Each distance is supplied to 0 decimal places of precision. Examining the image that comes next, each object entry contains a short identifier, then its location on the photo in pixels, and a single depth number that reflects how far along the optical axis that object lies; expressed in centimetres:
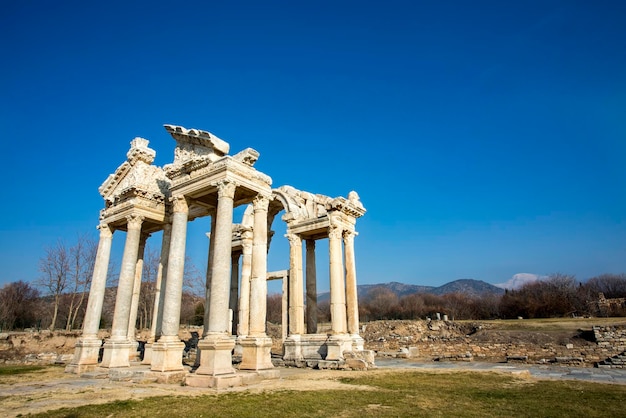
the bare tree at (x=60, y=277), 3531
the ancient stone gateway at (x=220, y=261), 1300
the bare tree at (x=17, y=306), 4900
